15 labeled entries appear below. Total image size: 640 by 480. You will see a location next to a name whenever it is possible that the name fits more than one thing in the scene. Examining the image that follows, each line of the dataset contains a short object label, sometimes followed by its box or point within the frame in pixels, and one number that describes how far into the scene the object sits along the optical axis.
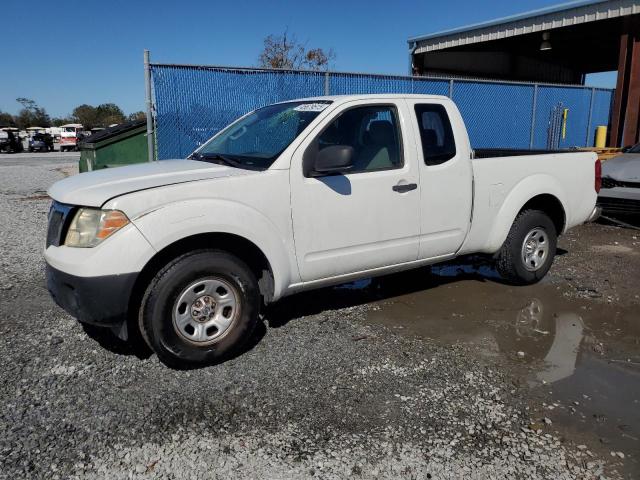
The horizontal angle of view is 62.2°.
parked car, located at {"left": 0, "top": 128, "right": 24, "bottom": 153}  41.41
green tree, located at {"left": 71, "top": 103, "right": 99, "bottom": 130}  86.62
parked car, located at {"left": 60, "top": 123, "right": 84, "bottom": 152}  46.28
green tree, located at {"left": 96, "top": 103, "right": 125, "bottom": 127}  80.95
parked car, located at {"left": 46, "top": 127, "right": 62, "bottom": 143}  58.12
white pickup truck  3.24
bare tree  26.33
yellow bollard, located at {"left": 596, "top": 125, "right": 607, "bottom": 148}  15.54
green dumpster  9.80
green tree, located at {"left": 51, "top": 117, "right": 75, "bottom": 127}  94.18
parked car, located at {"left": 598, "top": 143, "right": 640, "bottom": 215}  7.88
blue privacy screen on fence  8.69
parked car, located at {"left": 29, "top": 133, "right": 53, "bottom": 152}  43.78
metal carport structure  13.54
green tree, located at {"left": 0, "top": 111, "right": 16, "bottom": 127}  77.49
